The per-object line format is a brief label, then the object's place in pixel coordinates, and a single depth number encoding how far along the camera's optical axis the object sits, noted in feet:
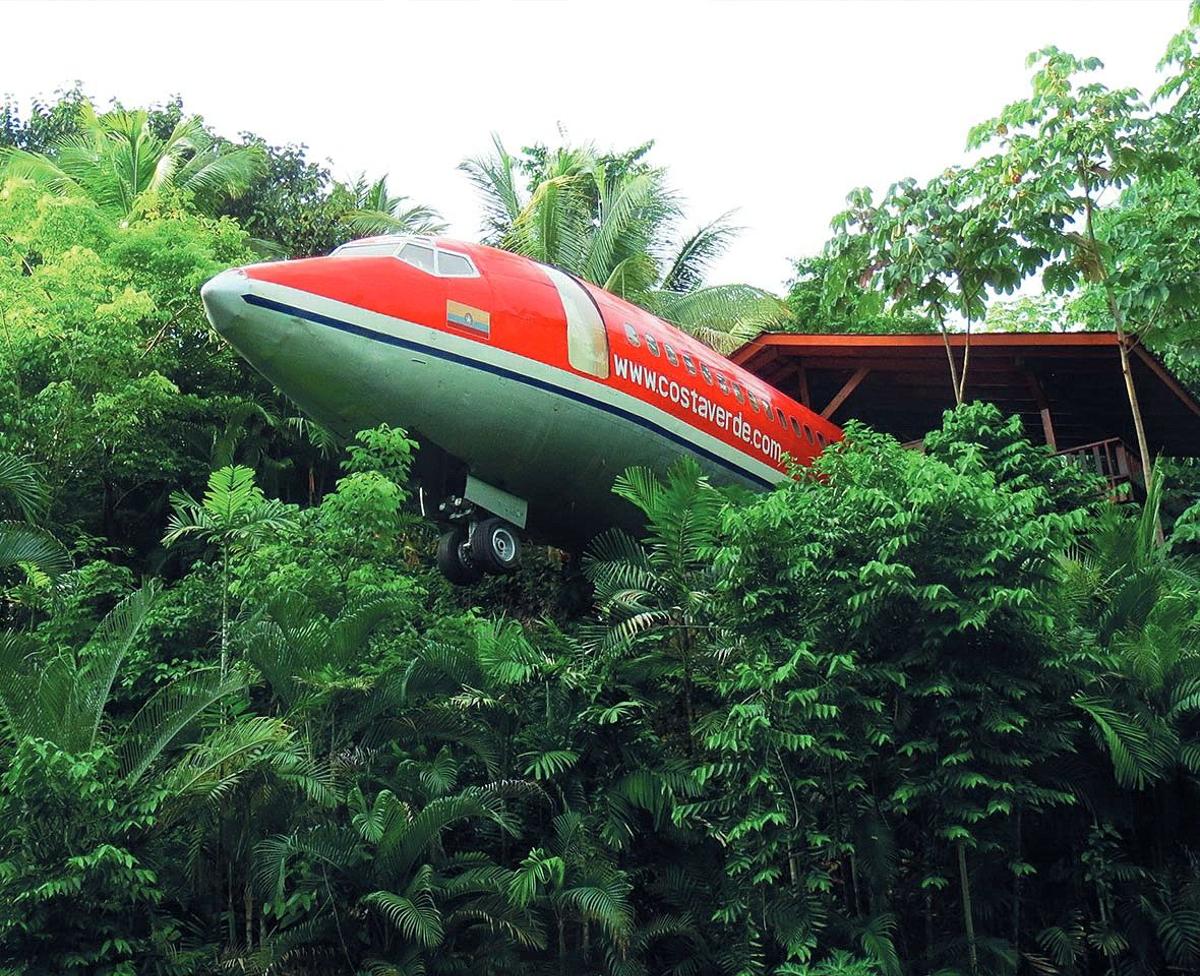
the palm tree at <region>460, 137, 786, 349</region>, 87.45
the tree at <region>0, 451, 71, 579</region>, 44.98
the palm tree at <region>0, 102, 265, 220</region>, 79.20
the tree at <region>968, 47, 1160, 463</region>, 57.41
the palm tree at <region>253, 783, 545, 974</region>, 34.99
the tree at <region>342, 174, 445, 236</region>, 90.74
